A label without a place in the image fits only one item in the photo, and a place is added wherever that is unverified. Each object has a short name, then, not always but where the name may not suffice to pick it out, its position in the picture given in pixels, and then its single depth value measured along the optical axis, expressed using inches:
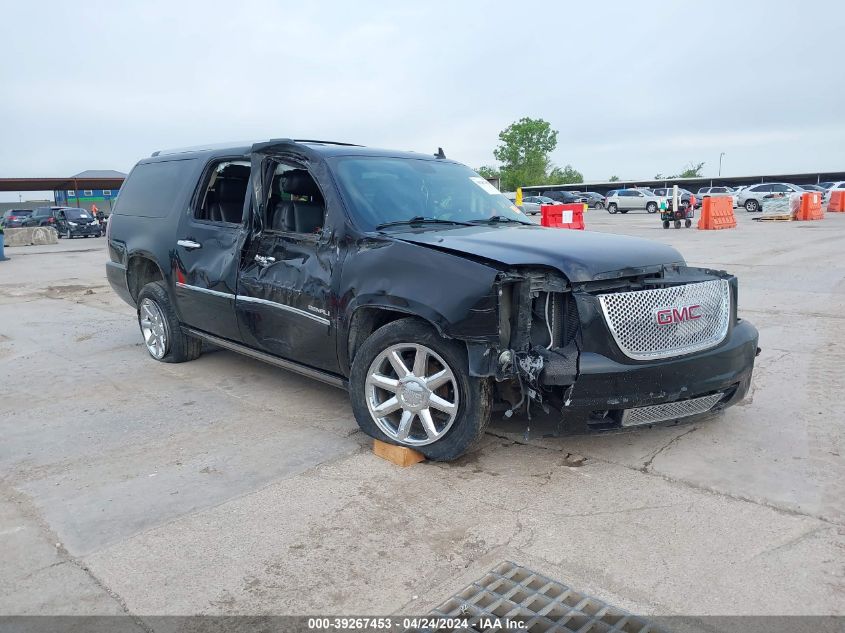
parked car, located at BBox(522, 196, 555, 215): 1728.6
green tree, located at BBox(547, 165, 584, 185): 4448.8
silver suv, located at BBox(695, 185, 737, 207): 1932.2
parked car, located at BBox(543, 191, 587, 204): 2332.7
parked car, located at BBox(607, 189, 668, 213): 1765.5
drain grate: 100.0
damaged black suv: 139.8
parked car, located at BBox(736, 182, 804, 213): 1549.0
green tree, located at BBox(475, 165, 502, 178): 4066.4
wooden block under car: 155.5
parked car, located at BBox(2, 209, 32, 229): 1445.6
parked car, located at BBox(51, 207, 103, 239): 1198.9
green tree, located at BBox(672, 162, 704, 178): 4805.6
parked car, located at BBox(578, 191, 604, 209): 2356.9
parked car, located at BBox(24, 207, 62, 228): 1299.2
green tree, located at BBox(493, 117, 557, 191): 4345.5
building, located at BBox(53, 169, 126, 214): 2066.9
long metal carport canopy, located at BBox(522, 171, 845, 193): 2747.8
